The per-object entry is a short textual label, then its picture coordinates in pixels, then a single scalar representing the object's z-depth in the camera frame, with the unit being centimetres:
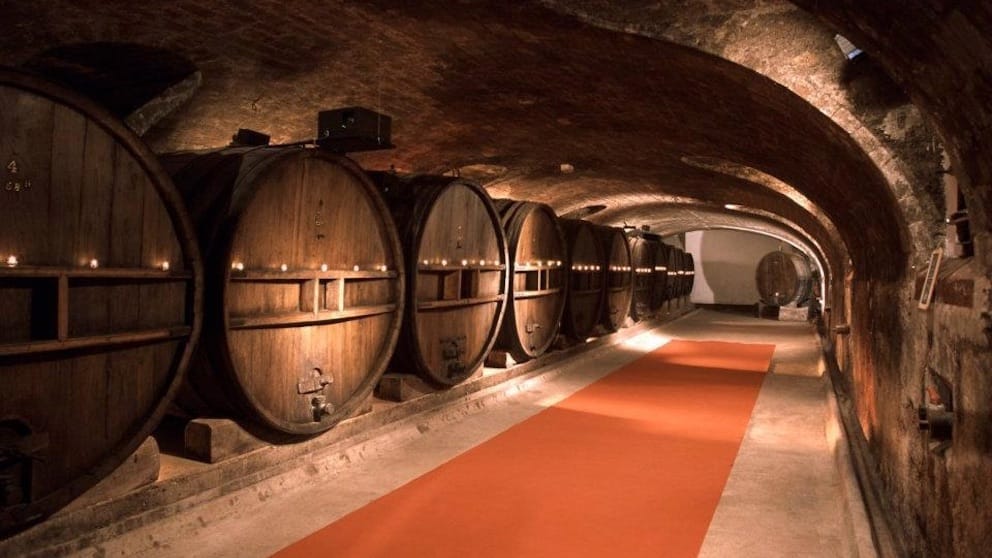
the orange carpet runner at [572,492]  332
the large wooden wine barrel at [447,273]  512
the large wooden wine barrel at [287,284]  348
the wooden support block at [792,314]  1831
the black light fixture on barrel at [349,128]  437
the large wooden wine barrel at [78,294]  249
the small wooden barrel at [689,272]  2069
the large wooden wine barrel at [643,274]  1307
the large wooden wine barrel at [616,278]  1020
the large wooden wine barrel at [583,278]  880
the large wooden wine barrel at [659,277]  1497
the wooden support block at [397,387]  513
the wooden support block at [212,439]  347
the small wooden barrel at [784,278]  1858
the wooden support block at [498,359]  692
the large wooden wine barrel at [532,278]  697
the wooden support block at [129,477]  284
